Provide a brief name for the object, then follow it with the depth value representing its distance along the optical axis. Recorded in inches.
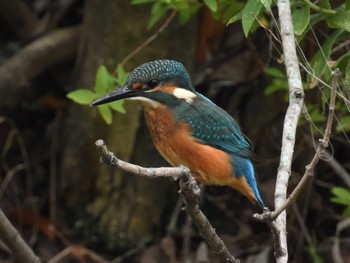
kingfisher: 246.4
